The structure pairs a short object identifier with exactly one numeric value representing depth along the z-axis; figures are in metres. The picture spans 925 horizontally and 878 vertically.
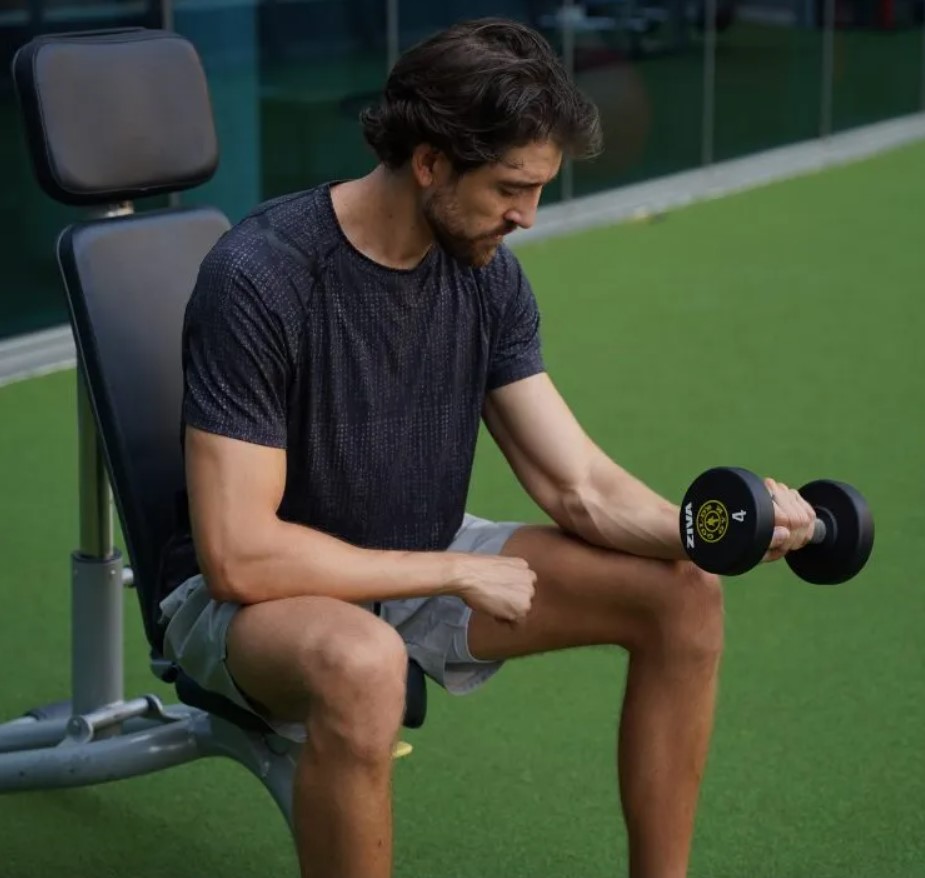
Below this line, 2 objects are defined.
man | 3.43
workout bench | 3.76
